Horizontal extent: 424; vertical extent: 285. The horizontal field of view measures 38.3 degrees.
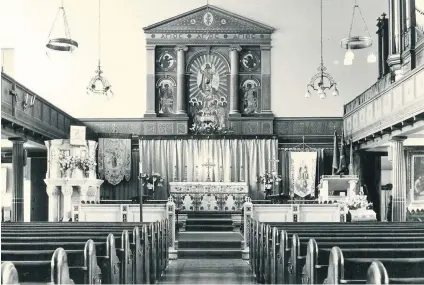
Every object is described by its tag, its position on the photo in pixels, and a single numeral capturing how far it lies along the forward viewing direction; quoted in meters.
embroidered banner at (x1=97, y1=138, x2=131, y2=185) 21.86
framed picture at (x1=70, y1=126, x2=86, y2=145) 17.88
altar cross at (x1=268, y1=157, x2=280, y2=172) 21.78
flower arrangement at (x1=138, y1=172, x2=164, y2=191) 21.36
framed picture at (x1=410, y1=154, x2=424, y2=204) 19.20
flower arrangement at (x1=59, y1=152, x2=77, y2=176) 16.73
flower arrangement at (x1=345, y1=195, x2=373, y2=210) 15.73
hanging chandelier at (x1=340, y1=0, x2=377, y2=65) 15.69
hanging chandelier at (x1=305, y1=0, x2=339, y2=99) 17.85
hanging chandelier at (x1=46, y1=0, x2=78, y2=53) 15.28
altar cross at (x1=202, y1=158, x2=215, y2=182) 21.72
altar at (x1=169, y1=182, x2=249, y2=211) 19.30
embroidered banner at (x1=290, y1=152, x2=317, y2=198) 21.66
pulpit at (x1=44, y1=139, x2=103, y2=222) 16.75
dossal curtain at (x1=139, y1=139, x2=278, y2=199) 21.94
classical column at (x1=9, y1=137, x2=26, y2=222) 16.00
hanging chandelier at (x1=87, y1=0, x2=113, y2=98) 17.81
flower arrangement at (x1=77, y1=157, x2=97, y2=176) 17.08
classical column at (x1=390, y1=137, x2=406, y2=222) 16.09
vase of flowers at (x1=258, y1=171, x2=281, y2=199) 21.14
